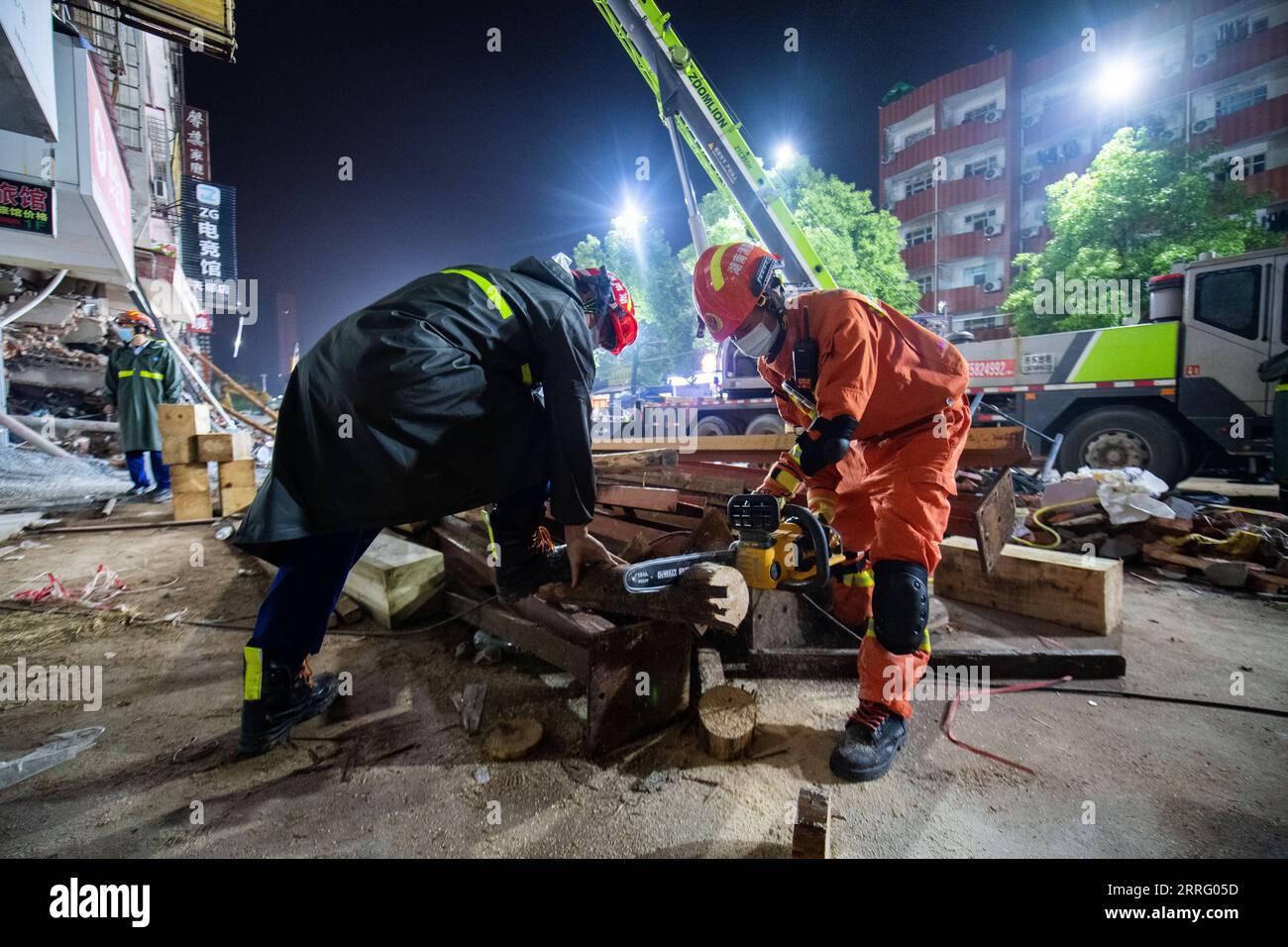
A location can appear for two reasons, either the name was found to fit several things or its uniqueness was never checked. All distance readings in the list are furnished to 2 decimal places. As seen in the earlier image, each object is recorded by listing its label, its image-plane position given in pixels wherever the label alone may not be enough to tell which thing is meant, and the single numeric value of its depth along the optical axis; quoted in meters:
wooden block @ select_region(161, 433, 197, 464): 5.34
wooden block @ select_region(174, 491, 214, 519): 5.54
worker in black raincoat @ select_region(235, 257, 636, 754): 1.81
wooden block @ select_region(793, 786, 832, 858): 1.39
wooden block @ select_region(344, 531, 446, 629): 3.14
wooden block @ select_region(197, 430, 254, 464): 5.42
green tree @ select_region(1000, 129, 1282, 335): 14.25
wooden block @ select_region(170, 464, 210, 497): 5.48
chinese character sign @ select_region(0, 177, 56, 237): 7.05
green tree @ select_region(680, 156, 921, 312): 19.53
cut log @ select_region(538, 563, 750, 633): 1.93
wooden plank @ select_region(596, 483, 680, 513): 3.44
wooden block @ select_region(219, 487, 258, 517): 5.58
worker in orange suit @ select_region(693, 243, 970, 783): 2.06
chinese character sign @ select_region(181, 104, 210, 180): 25.05
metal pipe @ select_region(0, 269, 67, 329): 8.42
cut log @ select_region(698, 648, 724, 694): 2.28
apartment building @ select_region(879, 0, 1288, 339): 19.78
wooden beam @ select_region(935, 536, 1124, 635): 3.12
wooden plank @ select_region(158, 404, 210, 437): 5.27
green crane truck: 6.38
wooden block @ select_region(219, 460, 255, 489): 5.56
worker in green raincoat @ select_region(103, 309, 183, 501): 6.36
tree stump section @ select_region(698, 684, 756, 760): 2.00
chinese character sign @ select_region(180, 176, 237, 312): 25.61
